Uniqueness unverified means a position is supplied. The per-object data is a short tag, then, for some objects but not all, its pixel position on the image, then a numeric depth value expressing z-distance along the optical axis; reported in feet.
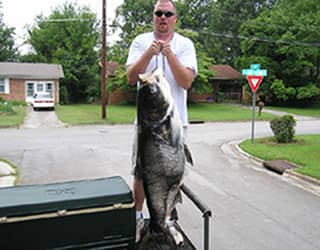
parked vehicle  72.01
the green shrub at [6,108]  63.77
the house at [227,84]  104.42
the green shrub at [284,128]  34.12
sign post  34.09
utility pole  52.85
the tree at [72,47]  100.48
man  6.81
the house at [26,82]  88.89
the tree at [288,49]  82.94
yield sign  34.19
